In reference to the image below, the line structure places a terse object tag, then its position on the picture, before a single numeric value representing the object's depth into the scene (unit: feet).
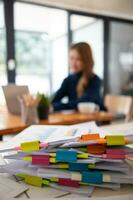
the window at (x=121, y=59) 13.50
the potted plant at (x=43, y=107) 5.57
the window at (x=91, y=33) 12.28
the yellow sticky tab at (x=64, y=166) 2.04
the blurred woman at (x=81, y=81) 7.23
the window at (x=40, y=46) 10.71
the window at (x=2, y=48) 10.19
